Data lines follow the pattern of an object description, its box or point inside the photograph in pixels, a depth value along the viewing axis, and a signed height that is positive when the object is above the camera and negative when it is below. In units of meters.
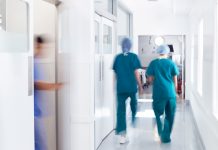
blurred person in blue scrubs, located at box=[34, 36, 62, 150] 3.61 -0.30
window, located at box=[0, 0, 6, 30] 2.56 +0.35
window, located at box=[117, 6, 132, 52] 8.60 +0.95
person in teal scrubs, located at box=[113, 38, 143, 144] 5.49 -0.35
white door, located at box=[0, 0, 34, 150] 2.52 -0.14
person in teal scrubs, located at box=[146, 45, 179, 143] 5.39 -0.44
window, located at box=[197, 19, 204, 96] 6.52 +0.13
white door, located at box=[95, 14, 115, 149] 5.30 -0.31
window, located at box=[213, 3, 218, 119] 3.90 -0.28
